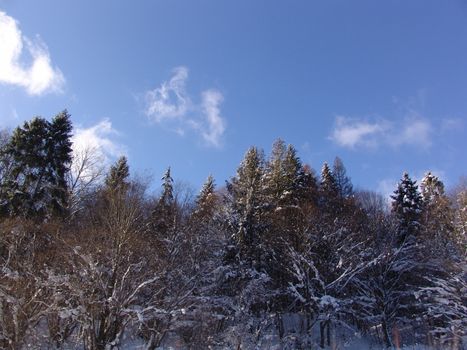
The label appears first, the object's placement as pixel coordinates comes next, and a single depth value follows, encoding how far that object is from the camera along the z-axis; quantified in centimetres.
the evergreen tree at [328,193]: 3108
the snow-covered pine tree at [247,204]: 2714
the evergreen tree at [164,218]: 2403
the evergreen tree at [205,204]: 2872
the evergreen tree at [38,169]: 2438
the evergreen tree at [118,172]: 3431
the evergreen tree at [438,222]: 2726
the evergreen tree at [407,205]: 3228
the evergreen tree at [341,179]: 4150
